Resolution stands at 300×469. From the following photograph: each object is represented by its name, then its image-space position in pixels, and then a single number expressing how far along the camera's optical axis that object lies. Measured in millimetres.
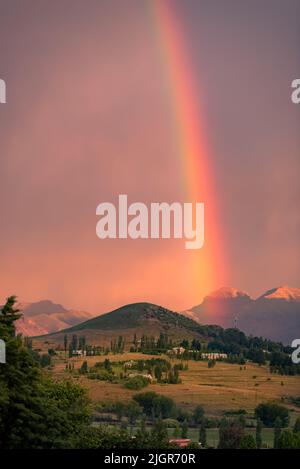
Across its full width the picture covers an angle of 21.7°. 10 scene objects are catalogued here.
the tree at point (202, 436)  106794
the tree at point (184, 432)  119919
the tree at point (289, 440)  66688
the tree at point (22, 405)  40719
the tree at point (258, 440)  105800
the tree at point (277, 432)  108250
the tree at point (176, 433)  116625
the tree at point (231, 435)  100812
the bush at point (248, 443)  76250
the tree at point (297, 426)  130075
